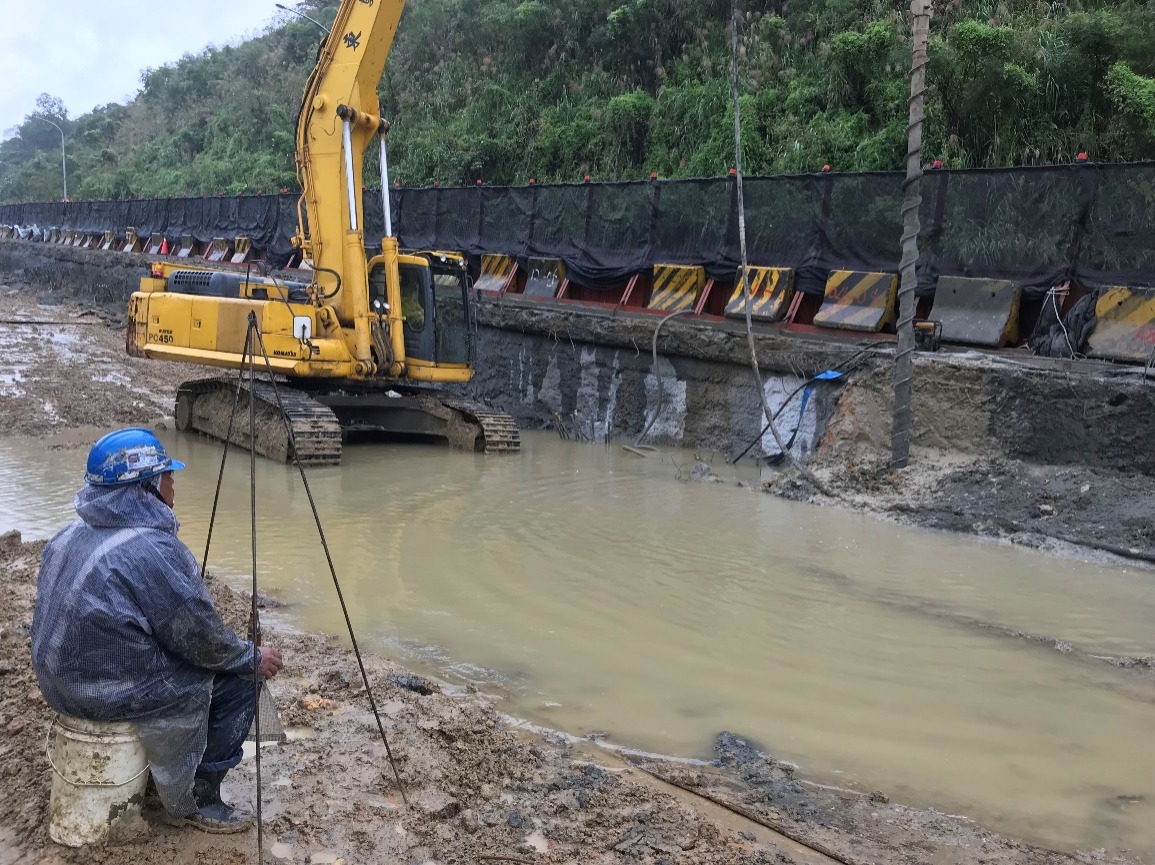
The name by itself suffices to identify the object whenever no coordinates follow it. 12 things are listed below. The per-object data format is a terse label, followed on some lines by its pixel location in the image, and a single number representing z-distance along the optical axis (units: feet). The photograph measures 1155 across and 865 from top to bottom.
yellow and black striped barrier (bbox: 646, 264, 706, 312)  48.70
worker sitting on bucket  10.23
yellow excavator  40.42
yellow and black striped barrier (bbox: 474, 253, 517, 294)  59.60
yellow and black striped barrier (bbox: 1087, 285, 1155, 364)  33.32
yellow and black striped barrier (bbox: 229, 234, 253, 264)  87.51
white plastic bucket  10.46
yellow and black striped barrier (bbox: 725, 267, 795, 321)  44.21
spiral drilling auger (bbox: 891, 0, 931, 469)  30.66
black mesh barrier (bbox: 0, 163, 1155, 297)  35.73
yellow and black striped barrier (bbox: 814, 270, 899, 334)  40.78
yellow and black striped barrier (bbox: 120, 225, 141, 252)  106.73
